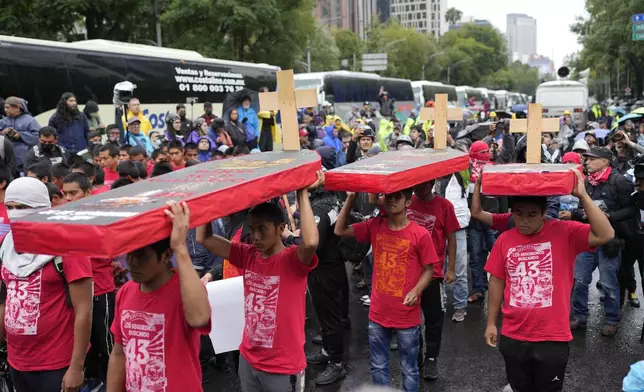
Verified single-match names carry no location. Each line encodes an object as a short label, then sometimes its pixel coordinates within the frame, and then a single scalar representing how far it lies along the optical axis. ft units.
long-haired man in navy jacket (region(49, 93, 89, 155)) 34.24
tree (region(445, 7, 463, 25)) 434.63
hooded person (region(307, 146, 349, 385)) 18.39
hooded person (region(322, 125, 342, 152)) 42.22
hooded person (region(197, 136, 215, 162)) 33.86
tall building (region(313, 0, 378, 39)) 348.18
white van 83.61
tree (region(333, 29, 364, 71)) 200.95
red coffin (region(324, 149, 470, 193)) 12.22
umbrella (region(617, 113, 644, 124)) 39.63
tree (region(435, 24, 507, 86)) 298.76
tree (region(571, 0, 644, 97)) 111.14
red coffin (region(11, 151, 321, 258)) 7.03
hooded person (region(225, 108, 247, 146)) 41.50
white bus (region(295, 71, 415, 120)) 92.08
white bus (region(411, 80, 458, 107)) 133.69
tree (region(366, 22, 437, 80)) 219.18
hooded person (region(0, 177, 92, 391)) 11.25
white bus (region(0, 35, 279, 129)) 44.70
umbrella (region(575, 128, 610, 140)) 38.99
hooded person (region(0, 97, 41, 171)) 29.81
